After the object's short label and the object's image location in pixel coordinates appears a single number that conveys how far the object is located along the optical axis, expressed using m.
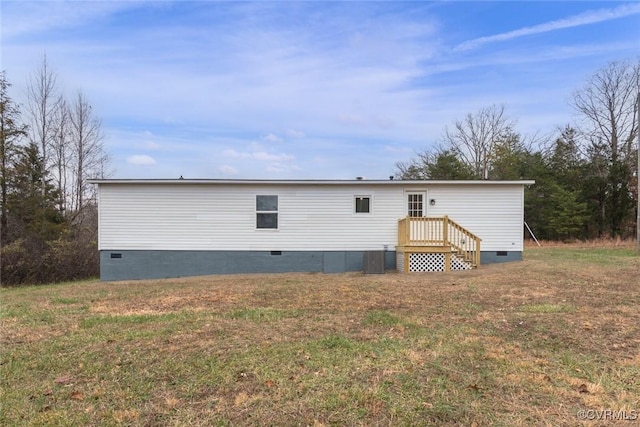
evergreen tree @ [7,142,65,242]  17.80
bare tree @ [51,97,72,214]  21.02
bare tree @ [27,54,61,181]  20.89
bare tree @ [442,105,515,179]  32.16
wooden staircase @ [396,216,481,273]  11.55
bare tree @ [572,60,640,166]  27.11
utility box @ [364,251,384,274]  11.68
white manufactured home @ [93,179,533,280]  12.48
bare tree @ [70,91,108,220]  21.95
